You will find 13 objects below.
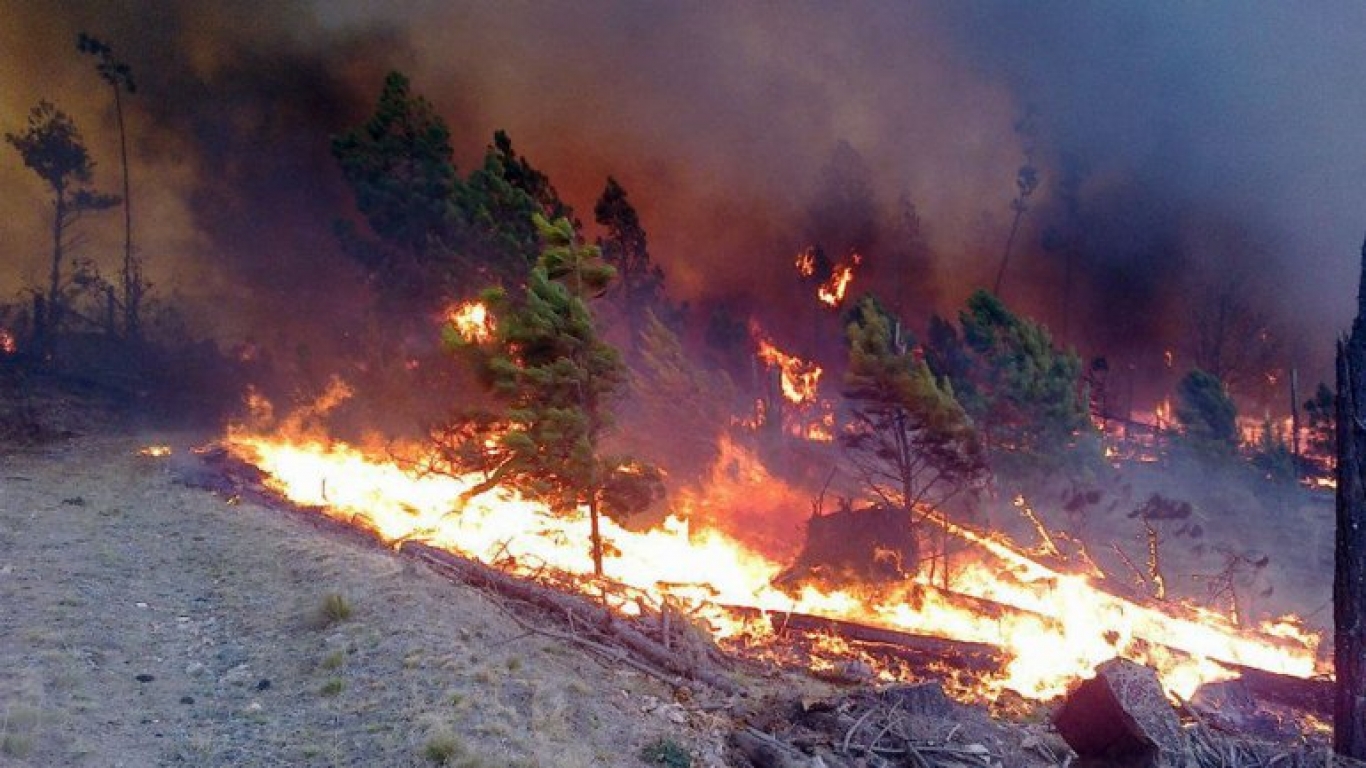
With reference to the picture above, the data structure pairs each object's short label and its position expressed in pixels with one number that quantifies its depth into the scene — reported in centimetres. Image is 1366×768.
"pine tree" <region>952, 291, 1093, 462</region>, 3183
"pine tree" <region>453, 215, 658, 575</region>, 1911
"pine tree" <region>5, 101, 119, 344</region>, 4247
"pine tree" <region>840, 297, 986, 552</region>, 2417
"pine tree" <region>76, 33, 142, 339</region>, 4712
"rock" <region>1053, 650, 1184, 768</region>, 1013
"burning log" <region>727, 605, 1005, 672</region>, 1859
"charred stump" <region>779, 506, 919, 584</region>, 2430
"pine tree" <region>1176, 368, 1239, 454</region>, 3778
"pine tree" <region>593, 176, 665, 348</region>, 4147
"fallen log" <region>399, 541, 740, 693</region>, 1309
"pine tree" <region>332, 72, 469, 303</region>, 3556
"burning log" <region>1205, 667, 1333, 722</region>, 1748
